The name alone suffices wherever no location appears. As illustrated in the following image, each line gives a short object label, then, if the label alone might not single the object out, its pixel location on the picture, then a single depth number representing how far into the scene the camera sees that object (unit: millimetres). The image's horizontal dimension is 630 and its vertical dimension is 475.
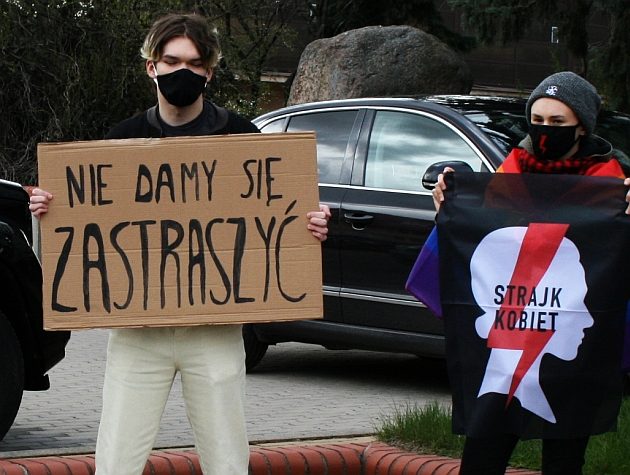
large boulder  14445
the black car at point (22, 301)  6199
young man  4434
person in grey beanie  4473
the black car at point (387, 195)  8031
